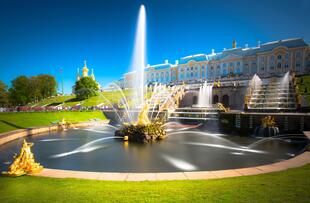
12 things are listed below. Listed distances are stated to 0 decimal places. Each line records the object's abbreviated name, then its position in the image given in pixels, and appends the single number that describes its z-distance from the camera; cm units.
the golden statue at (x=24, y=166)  702
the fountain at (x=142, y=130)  1523
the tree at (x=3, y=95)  6787
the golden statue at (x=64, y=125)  2355
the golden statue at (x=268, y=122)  1852
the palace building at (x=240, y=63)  6656
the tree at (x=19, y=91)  7481
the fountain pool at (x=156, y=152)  931
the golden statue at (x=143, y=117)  1609
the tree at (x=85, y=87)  7444
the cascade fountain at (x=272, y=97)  2505
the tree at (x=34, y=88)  7962
